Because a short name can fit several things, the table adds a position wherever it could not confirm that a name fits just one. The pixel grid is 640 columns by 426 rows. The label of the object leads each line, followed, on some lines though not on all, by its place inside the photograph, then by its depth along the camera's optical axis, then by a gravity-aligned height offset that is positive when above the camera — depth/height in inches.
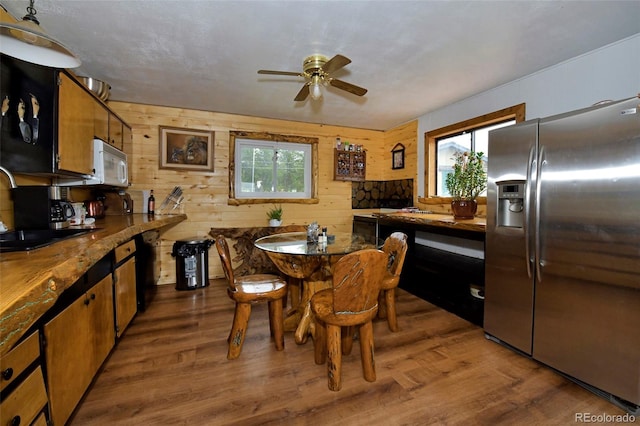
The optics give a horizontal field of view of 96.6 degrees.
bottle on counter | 150.0 +0.4
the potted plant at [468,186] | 123.6 +9.9
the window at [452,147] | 137.7 +31.9
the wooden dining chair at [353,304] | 65.4 -24.8
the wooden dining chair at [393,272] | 100.6 -23.6
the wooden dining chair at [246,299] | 83.8 -28.1
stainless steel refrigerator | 65.2 -9.0
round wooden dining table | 83.5 -16.1
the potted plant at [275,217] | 171.9 -6.7
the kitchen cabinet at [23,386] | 38.7 -27.0
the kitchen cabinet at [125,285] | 86.0 -26.3
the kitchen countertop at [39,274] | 29.2 -9.7
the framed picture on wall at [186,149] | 154.6 +31.2
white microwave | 100.2 +14.2
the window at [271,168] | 169.9 +24.0
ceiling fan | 93.7 +43.9
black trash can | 147.9 -30.3
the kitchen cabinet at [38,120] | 71.9 +22.7
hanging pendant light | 48.9 +30.1
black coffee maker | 79.9 -0.9
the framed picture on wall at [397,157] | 187.5 +33.7
